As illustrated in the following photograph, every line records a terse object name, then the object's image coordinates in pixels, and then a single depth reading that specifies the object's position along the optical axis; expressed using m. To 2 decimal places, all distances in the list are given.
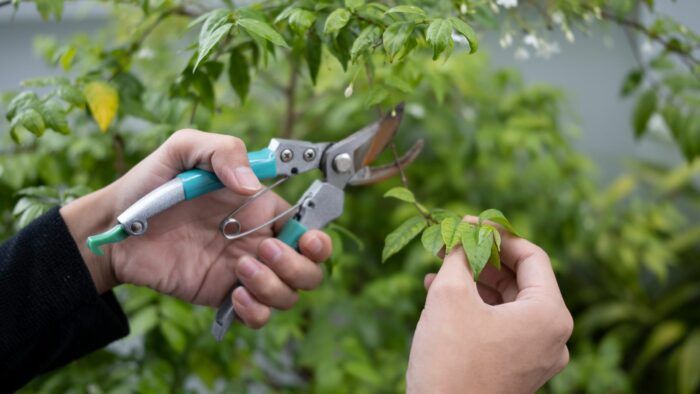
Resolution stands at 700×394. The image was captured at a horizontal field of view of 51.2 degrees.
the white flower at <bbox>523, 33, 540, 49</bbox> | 1.01
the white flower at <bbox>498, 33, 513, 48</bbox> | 1.01
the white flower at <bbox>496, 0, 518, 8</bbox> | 0.90
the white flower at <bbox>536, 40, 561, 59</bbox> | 1.07
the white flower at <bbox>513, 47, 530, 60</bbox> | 1.11
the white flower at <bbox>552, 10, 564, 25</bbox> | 1.00
